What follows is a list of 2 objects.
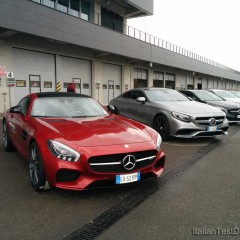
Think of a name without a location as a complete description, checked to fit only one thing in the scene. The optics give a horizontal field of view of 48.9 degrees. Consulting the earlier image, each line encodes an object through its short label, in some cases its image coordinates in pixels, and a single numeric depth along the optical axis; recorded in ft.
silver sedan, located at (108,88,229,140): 21.75
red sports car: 10.14
